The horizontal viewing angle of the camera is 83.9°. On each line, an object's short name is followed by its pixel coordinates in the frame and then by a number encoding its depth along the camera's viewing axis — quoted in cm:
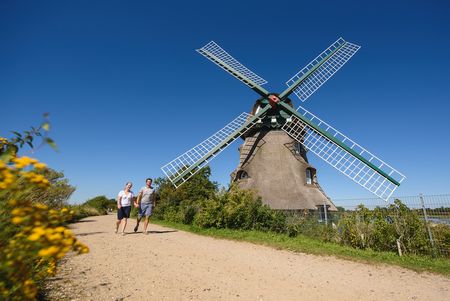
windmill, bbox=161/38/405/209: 1430
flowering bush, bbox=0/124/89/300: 125
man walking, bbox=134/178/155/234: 921
